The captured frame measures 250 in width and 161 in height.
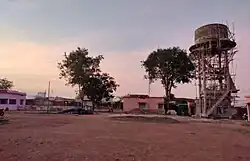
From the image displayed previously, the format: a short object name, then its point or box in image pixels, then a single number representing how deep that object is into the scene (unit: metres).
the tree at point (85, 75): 38.38
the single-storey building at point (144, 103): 38.48
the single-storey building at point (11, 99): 34.83
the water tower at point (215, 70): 28.78
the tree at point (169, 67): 38.07
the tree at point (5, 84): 54.27
